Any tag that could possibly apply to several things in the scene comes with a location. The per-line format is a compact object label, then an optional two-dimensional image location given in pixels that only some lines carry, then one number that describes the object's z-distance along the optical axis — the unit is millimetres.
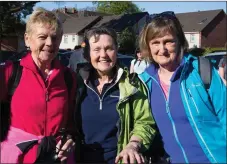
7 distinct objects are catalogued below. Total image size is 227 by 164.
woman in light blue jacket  2494
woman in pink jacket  2523
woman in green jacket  2678
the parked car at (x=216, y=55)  8312
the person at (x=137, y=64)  6328
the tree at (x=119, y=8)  73438
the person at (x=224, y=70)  2978
